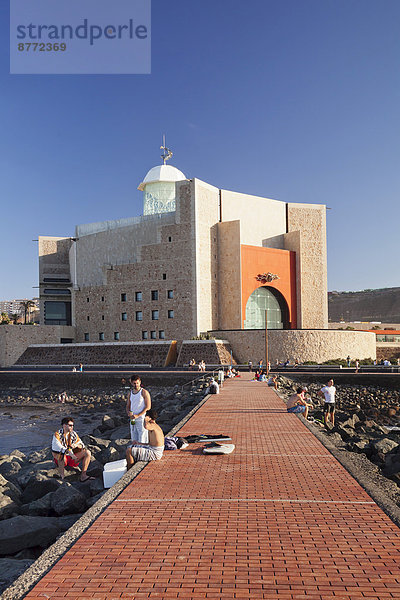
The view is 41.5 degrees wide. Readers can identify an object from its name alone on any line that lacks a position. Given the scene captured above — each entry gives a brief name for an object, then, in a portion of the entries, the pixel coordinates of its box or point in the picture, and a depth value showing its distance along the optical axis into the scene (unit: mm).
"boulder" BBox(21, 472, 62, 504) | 9180
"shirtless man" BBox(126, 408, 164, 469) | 9023
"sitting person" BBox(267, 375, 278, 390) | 24312
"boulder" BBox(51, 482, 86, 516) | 8023
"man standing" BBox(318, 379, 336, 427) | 16500
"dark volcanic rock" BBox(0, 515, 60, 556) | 6557
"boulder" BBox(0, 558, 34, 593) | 5525
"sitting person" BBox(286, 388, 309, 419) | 14802
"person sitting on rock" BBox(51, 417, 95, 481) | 9852
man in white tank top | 9781
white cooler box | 8531
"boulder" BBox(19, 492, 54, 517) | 8148
